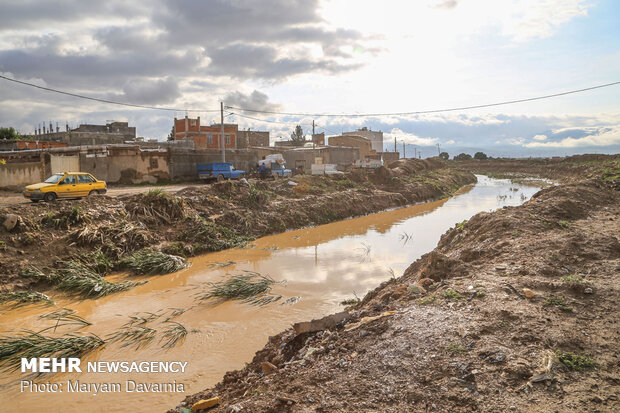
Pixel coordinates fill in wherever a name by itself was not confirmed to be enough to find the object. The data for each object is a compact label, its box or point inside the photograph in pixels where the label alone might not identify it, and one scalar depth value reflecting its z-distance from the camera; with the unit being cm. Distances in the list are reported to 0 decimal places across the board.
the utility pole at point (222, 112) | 3419
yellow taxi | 1534
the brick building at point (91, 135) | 4262
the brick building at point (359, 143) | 6392
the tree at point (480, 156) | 9956
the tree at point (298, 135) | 7981
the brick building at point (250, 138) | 5778
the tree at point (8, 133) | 4795
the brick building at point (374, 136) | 8794
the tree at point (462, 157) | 9989
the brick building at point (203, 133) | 5475
